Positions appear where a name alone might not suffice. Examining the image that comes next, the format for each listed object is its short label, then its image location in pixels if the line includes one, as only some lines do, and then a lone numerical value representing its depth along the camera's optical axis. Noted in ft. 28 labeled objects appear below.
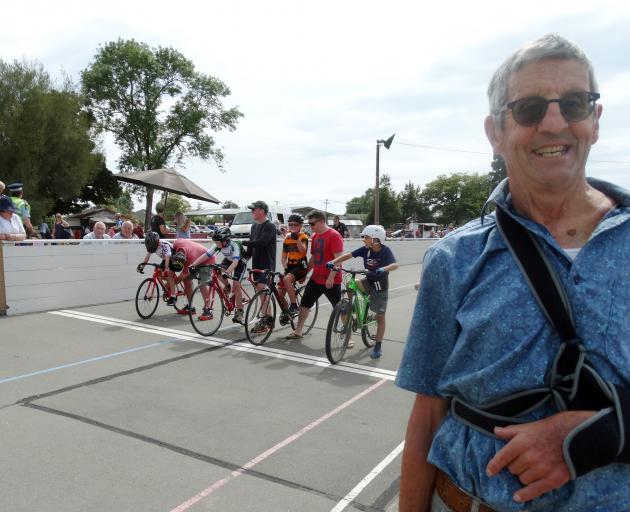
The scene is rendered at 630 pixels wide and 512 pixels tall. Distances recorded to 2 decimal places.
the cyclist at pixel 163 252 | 28.91
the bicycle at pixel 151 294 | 29.17
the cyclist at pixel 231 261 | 26.96
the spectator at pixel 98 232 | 37.09
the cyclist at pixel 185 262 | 29.32
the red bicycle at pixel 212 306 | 25.84
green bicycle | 21.39
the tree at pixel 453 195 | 307.78
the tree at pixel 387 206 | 237.49
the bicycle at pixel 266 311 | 24.26
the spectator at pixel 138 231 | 50.80
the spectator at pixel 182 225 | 42.14
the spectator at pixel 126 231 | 37.63
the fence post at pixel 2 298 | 28.45
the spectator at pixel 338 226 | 68.92
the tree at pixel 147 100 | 127.54
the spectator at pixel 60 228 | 47.39
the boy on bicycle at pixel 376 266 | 23.08
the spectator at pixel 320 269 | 24.86
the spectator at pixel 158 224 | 39.34
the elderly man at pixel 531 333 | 3.34
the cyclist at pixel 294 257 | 26.43
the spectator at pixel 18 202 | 31.39
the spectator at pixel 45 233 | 62.25
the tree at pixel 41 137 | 95.45
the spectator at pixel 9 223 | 28.18
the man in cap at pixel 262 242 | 27.32
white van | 76.95
